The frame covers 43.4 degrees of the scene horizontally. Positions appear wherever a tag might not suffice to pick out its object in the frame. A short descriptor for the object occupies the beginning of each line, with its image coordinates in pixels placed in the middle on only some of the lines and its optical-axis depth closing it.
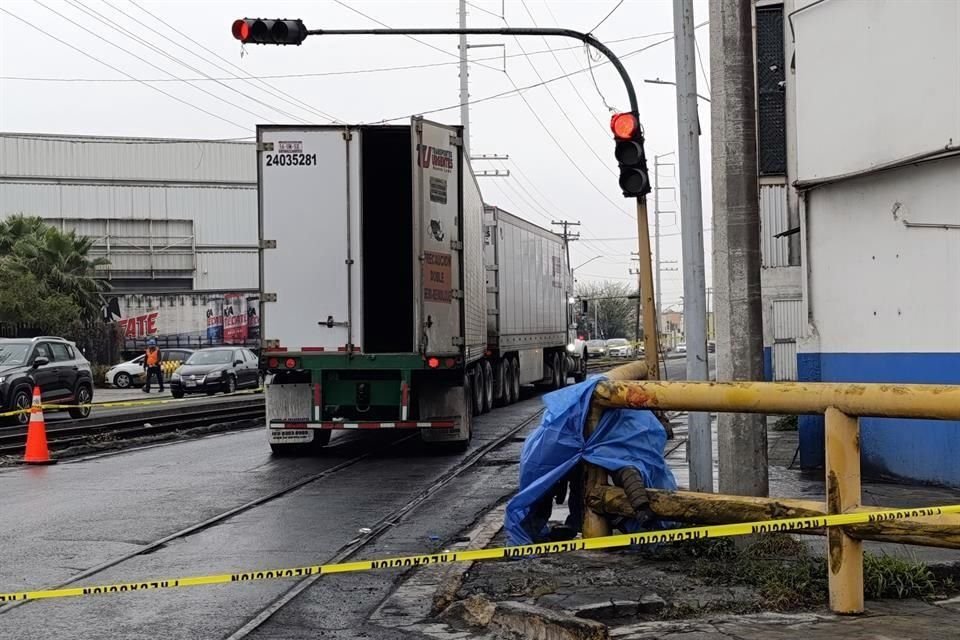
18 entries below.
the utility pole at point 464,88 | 46.53
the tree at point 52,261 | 46.06
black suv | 22.30
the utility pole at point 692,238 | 9.09
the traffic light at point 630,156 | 10.69
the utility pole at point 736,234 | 8.09
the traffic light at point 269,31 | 15.45
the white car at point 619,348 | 80.44
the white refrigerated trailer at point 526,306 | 25.39
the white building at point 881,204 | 10.78
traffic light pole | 11.83
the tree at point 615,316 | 127.44
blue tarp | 7.82
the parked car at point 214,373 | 35.69
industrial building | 68.56
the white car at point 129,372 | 47.03
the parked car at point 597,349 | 76.62
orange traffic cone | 15.92
